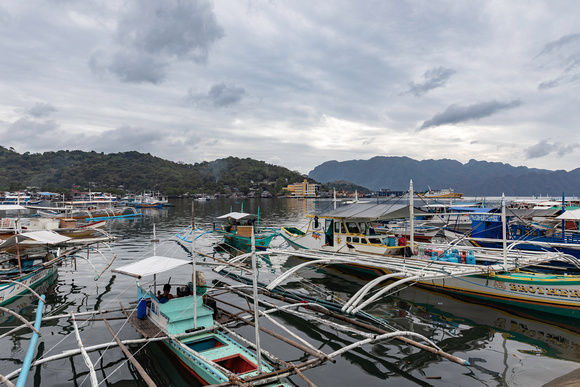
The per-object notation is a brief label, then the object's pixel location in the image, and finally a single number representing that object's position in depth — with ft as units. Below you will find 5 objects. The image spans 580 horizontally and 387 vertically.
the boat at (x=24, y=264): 60.34
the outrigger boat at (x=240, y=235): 114.52
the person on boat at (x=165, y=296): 40.63
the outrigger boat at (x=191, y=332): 31.83
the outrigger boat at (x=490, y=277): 52.01
